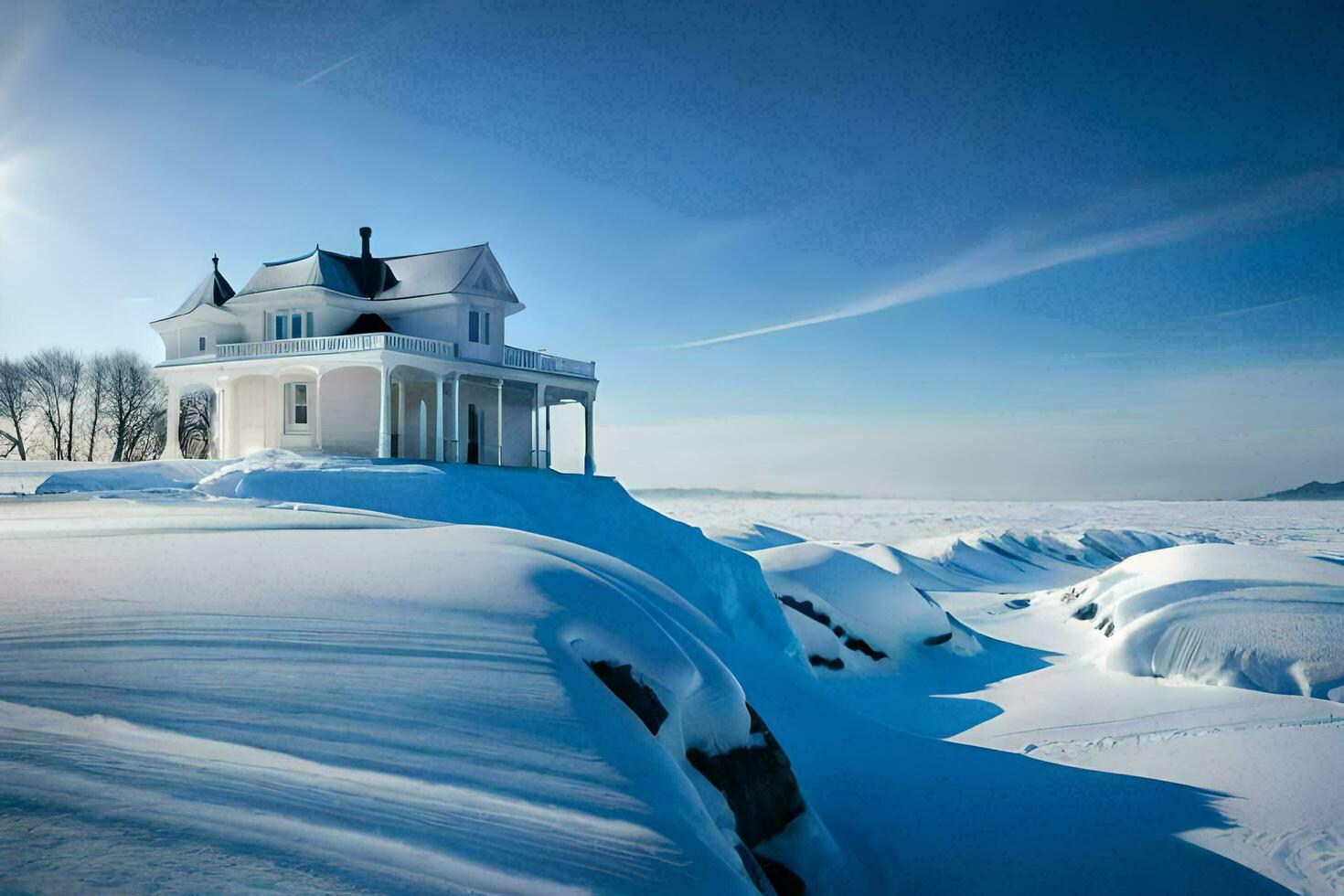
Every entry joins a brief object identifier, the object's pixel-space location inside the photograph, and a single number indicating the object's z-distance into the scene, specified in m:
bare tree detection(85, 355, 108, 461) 42.22
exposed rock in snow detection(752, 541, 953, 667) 22.72
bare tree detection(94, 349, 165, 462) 42.66
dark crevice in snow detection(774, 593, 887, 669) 22.58
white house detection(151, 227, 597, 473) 26.12
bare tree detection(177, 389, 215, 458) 42.12
